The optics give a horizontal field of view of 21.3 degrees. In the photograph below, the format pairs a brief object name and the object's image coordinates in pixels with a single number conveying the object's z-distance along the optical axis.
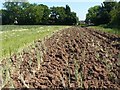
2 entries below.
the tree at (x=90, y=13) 109.10
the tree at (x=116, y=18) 43.92
